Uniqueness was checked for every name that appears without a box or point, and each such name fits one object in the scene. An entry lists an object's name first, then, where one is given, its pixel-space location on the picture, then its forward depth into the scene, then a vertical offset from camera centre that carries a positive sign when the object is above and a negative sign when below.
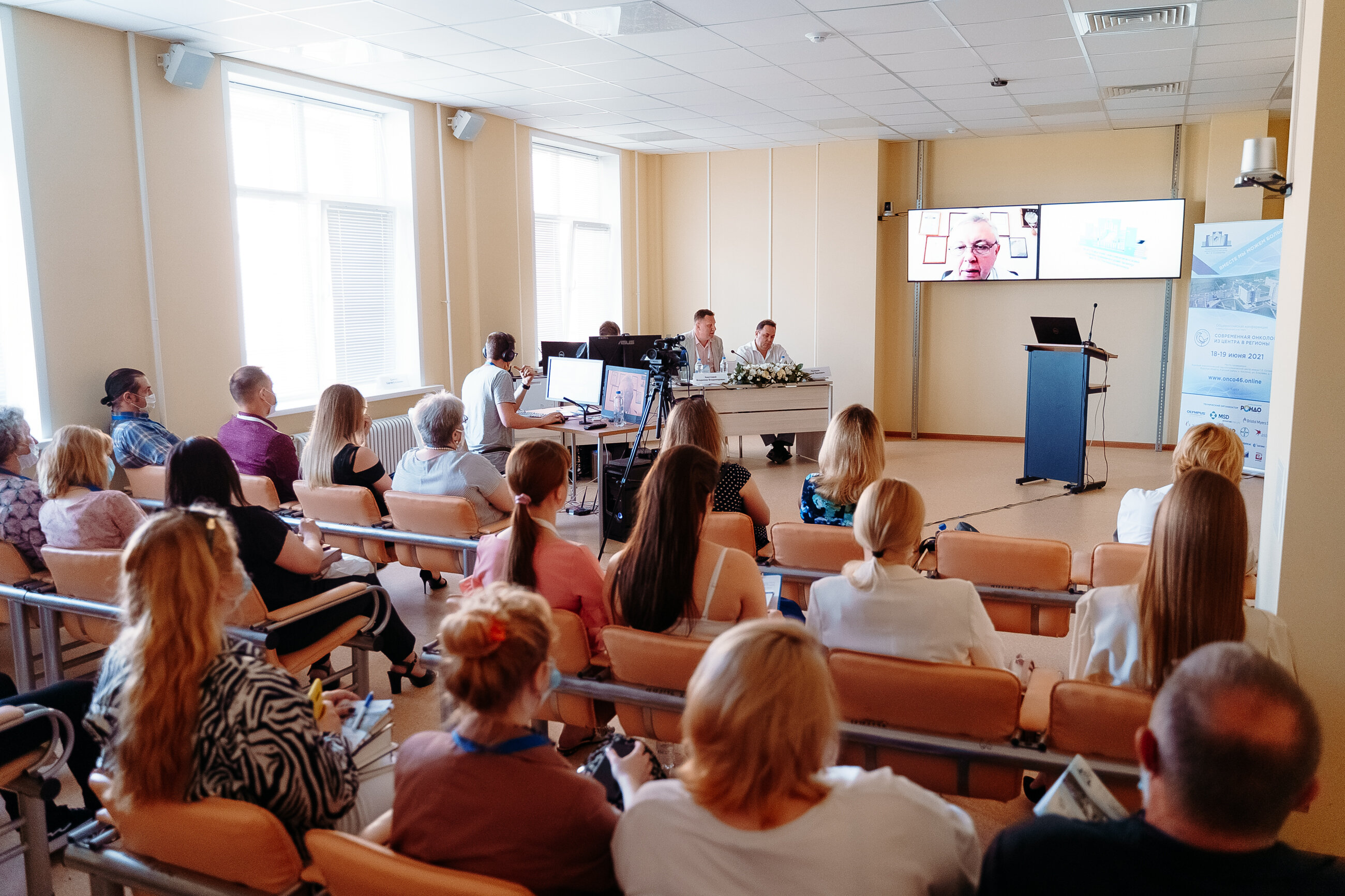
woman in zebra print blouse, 1.68 -0.69
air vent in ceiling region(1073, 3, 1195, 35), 5.25 +1.68
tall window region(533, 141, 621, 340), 9.27 +0.83
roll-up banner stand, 7.87 -0.08
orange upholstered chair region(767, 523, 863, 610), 3.27 -0.78
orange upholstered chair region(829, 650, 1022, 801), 1.99 -0.83
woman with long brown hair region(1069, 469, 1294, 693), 2.00 -0.55
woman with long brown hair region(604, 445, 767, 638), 2.46 -0.64
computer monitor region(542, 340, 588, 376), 7.61 -0.22
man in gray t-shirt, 6.07 -0.54
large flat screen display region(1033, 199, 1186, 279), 8.95 +0.75
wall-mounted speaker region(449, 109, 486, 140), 7.66 +1.59
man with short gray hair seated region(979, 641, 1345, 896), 1.05 -0.52
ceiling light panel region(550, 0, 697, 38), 5.08 +1.65
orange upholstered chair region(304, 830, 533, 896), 1.33 -0.79
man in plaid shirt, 4.88 -0.52
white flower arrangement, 8.23 -0.46
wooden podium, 7.34 -0.73
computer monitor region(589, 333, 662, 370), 7.21 -0.22
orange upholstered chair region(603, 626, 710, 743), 2.24 -0.82
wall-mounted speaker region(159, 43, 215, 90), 5.42 +1.48
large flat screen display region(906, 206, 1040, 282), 9.53 +0.77
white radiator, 7.04 -0.87
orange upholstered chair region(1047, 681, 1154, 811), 1.86 -0.79
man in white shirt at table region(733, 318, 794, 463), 8.84 -0.32
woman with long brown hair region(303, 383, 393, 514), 4.27 -0.54
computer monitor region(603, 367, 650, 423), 6.05 -0.45
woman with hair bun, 1.44 -0.71
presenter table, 8.11 -0.75
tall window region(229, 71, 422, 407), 6.35 +0.61
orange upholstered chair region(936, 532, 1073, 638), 3.03 -0.80
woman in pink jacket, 2.62 -0.64
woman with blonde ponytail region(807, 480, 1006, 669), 2.27 -0.67
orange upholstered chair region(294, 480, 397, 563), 4.07 -0.80
